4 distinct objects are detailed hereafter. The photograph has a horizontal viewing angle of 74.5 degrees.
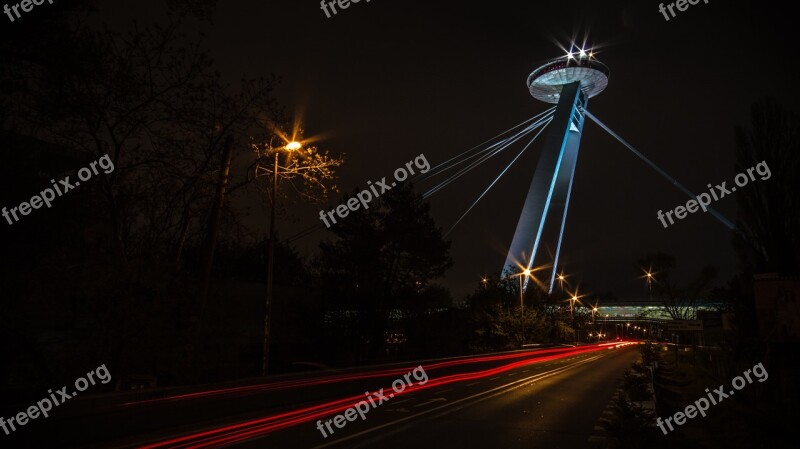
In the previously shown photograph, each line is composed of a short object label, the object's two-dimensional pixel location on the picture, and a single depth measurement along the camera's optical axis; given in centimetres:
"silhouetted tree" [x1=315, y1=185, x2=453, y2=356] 3266
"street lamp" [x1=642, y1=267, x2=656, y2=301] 5533
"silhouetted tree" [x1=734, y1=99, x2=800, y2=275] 1184
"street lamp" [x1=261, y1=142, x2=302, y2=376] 1441
